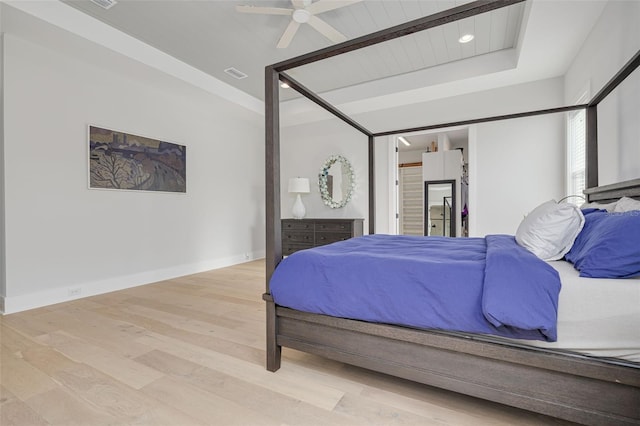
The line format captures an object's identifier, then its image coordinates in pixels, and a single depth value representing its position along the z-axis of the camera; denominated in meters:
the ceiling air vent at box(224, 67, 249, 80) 4.09
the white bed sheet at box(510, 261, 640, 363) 1.07
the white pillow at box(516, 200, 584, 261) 1.56
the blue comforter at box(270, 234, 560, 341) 1.15
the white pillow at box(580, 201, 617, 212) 1.81
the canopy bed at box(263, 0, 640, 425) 1.11
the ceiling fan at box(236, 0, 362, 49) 2.52
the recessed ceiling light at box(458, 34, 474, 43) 3.27
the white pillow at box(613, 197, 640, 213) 1.54
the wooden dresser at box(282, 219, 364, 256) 4.78
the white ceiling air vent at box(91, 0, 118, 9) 2.71
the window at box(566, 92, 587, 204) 3.26
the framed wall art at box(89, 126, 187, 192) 3.47
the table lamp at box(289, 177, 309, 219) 5.26
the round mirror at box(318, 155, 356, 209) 5.29
